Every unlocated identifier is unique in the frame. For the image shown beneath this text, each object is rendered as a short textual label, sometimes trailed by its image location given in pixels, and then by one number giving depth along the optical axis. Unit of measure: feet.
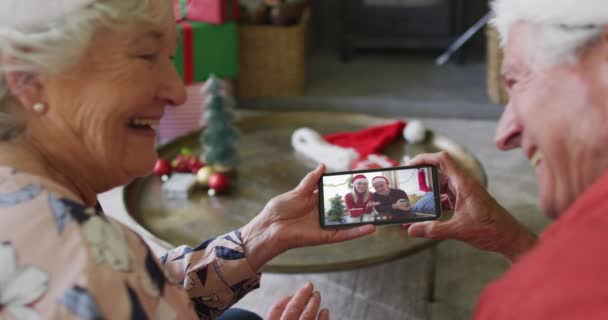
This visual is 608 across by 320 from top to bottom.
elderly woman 2.28
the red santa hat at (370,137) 7.02
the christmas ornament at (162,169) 6.57
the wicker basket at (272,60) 10.48
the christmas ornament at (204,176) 6.29
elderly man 1.97
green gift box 8.71
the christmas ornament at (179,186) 6.18
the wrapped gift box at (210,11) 9.10
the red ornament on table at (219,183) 6.14
